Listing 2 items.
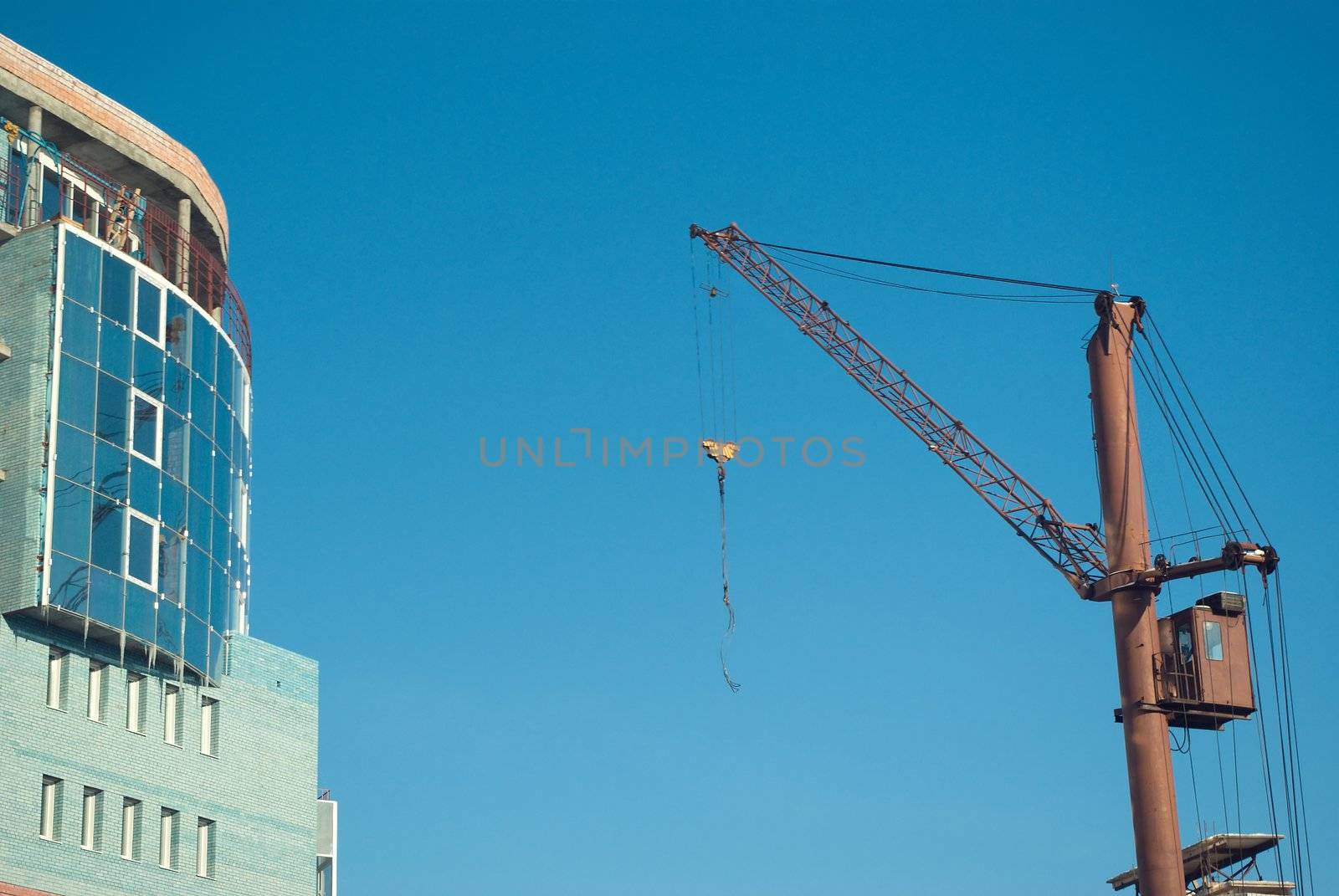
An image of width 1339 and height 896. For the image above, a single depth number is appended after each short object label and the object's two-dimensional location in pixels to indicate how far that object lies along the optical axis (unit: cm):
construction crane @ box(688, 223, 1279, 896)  8806
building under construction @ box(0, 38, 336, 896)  6444
